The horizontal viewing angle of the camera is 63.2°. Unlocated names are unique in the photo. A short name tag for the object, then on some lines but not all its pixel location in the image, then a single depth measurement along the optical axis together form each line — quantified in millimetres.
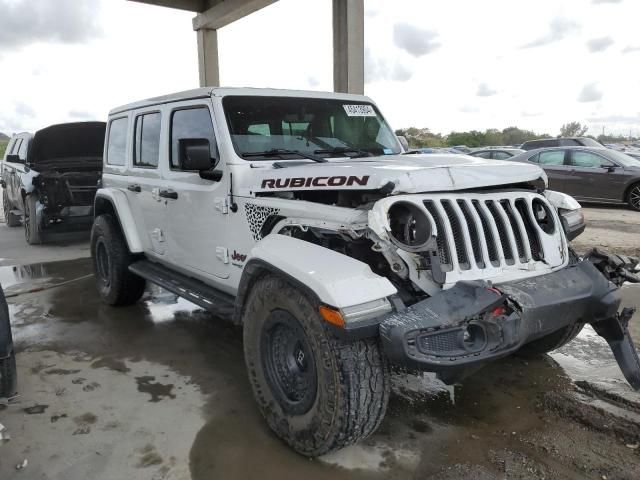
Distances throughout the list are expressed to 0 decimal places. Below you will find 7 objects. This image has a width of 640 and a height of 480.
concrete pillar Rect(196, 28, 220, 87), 12922
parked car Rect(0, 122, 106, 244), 8117
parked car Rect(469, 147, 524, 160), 15414
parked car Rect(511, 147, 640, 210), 10828
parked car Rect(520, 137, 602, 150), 16703
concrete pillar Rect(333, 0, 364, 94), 8484
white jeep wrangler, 2281
